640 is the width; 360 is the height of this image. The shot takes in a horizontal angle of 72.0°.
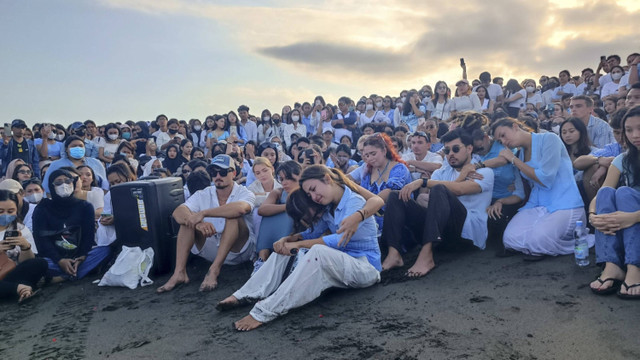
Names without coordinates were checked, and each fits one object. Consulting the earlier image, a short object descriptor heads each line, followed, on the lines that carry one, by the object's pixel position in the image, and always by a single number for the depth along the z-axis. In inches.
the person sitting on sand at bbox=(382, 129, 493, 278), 162.7
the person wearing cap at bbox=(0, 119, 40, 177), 339.9
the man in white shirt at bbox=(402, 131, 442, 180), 226.4
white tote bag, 184.4
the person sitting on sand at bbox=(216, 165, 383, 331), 130.1
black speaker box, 188.4
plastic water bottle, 142.8
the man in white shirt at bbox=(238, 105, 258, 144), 440.8
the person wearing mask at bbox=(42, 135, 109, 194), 265.6
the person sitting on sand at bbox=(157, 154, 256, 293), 177.8
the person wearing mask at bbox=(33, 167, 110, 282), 194.9
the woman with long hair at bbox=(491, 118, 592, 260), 157.0
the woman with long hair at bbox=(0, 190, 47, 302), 178.7
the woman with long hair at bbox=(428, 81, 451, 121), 352.8
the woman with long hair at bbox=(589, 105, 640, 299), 121.2
